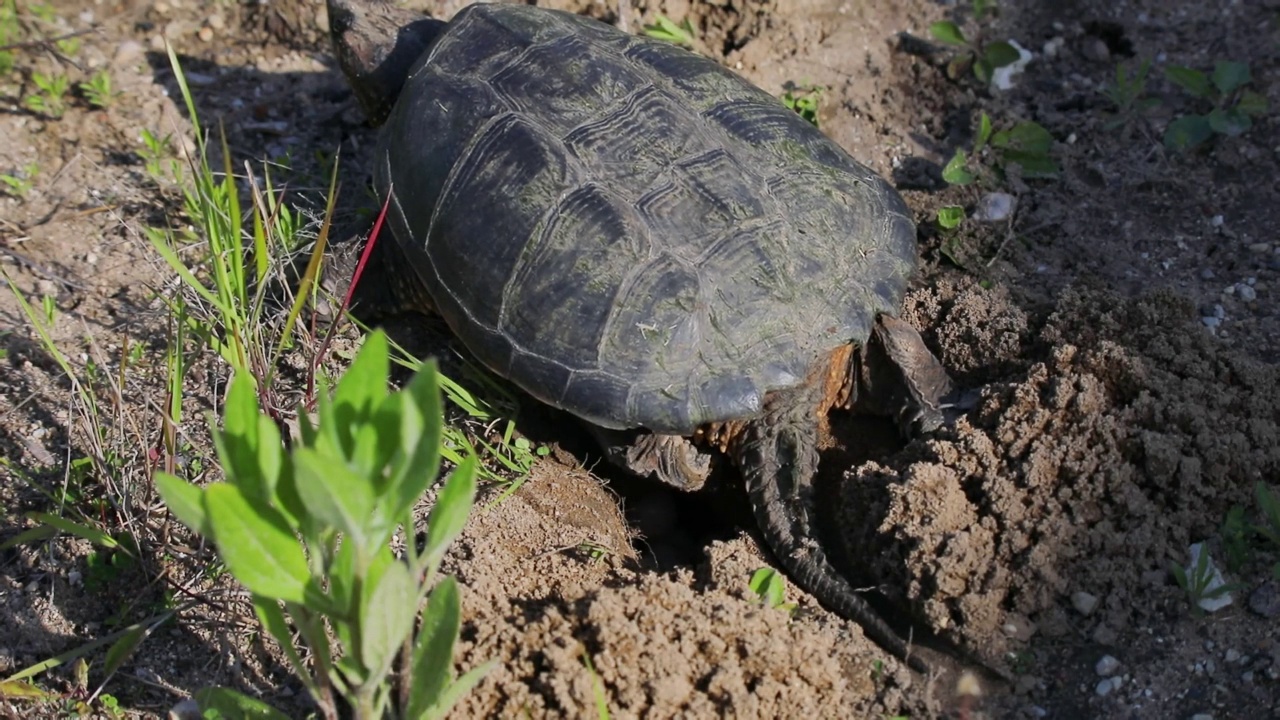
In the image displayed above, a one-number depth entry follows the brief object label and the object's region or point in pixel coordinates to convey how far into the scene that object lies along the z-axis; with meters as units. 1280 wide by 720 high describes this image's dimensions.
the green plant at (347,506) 1.68
